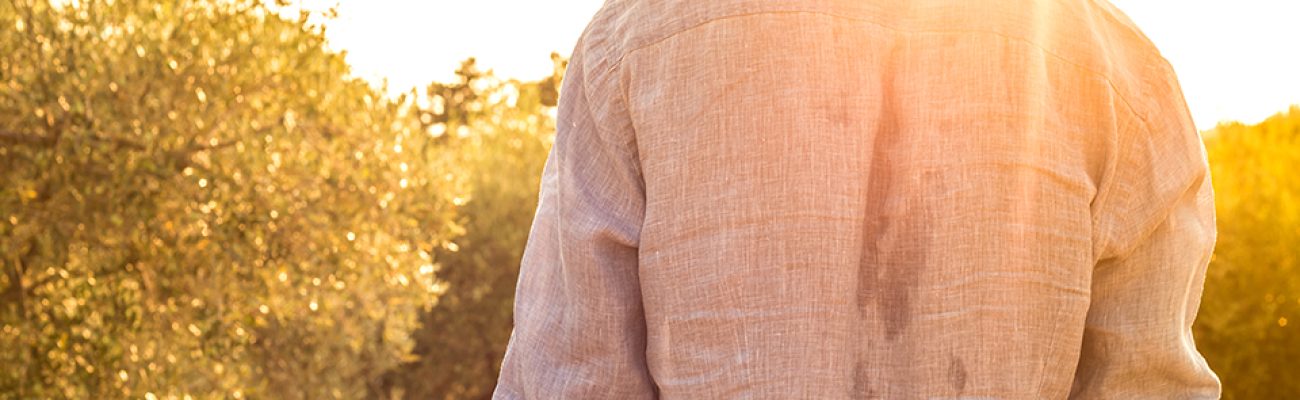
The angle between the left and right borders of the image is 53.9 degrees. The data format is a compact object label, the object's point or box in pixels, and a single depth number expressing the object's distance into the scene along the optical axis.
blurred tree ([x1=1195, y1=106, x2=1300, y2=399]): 11.49
